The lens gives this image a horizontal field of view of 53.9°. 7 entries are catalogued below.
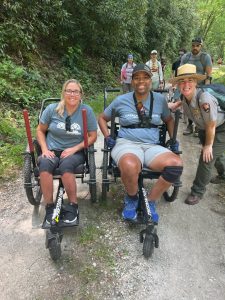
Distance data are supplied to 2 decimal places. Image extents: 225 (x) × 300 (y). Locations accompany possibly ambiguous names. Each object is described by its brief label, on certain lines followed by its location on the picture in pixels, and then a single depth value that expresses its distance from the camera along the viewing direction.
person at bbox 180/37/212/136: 4.48
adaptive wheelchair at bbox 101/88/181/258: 2.30
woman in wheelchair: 2.64
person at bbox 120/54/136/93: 6.93
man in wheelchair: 2.47
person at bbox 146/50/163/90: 6.34
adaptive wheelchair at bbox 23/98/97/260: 2.20
